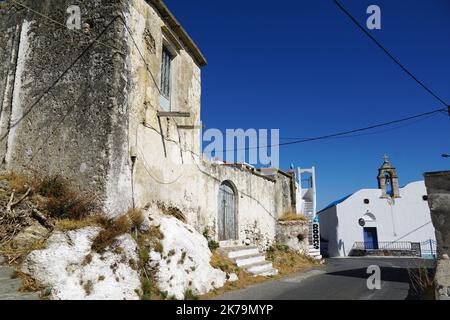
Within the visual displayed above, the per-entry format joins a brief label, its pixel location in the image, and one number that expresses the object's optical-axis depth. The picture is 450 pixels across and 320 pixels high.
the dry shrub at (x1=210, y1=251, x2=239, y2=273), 9.43
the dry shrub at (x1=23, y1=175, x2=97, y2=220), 7.06
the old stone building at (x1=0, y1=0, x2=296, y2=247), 7.68
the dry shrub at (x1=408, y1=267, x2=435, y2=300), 6.10
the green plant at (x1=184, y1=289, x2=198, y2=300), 7.24
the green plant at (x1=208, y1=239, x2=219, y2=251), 10.97
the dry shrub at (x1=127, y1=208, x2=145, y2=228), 7.66
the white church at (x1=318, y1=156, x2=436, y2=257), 27.64
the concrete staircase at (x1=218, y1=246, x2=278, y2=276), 11.02
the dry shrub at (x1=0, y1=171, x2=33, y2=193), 7.45
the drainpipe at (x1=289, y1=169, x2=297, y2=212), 19.39
